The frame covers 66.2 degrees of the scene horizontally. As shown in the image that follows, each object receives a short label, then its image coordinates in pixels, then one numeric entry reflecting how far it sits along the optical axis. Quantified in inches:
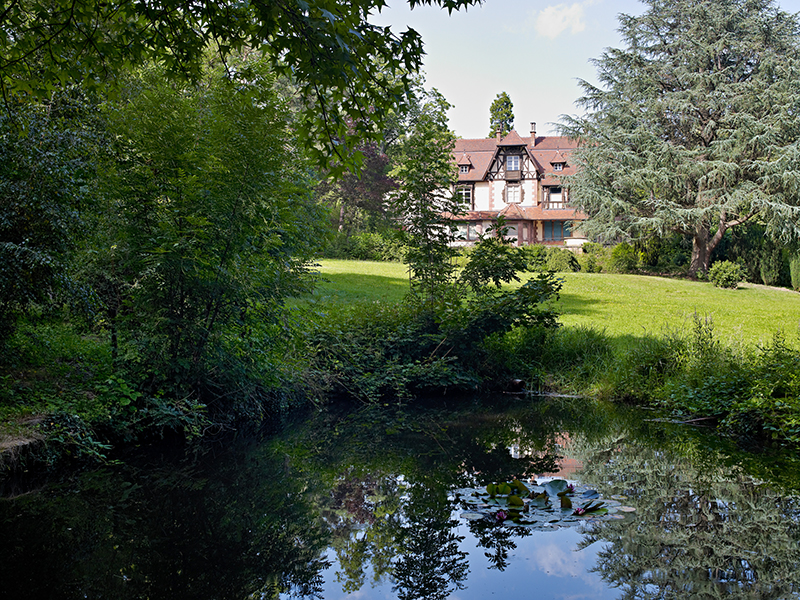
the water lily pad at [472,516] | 183.5
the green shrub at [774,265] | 1011.3
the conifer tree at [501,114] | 2317.9
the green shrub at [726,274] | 908.6
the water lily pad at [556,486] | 191.6
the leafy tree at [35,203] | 206.5
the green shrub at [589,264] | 1074.7
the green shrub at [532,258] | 374.9
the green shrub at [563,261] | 1027.3
